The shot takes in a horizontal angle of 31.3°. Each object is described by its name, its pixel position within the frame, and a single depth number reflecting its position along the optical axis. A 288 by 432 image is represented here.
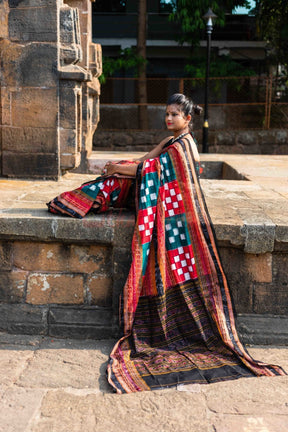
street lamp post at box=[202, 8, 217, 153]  11.55
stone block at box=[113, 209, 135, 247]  3.34
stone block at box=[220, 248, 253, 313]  3.39
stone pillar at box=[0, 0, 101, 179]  4.96
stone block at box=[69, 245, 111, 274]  3.46
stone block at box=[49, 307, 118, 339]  3.42
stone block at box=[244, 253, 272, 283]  3.38
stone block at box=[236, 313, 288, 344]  3.34
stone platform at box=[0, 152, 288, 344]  3.34
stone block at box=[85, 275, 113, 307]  3.49
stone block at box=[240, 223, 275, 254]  3.28
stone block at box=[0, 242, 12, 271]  3.49
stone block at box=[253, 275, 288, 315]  3.41
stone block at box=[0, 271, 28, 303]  3.51
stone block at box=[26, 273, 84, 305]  3.49
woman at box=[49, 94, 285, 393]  3.19
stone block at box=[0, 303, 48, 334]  3.46
